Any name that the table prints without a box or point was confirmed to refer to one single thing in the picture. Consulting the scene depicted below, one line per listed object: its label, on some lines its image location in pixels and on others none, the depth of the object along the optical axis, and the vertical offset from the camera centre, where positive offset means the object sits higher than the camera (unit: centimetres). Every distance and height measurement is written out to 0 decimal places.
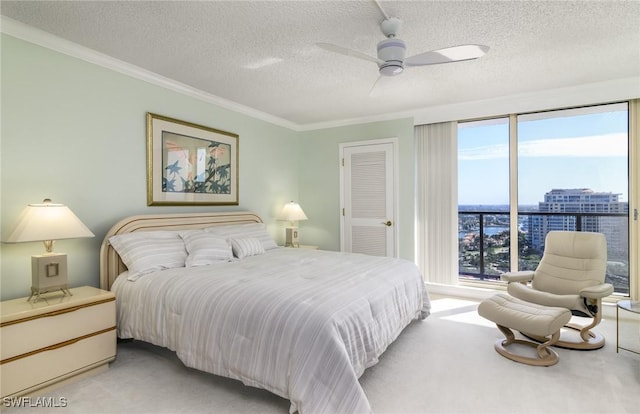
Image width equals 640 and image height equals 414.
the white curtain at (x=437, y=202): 468 +3
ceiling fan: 227 +104
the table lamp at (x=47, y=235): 229 -20
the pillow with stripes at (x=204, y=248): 312 -43
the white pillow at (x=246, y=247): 359 -47
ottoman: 251 -92
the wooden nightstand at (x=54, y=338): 204 -89
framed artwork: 348 +48
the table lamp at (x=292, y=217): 495 -19
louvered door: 496 +8
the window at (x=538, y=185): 397 +25
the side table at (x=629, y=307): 252 -80
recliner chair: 288 -74
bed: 186 -69
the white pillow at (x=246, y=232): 374 -32
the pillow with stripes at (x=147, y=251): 282 -41
